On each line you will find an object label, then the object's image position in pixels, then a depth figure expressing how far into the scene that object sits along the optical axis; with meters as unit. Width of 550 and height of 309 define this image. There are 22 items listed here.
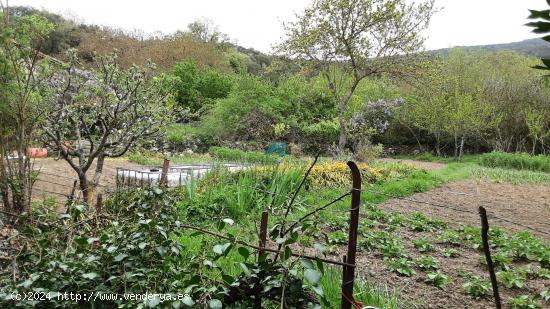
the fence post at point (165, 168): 4.24
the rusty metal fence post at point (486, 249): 1.45
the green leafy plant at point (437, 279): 3.38
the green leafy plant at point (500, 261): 3.91
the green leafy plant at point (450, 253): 4.25
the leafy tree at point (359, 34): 11.64
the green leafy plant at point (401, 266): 3.60
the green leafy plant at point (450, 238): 4.76
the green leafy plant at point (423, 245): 4.37
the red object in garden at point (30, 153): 4.45
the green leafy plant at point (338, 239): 4.47
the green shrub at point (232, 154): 12.16
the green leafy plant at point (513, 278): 3.35
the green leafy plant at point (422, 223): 5.36
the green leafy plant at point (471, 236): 4.65
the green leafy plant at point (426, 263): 3.79
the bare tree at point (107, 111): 4.73
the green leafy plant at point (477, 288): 3.19
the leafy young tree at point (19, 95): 4.08
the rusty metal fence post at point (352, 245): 1.78
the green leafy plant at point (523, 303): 2.88
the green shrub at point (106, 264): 1.63
